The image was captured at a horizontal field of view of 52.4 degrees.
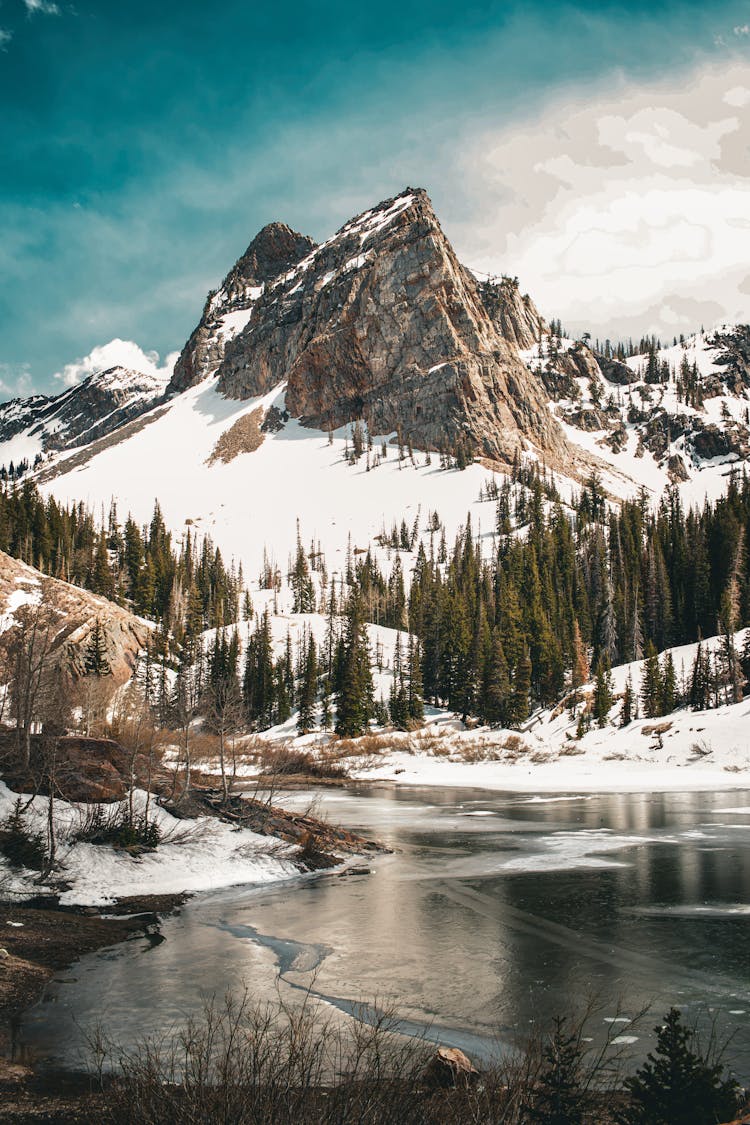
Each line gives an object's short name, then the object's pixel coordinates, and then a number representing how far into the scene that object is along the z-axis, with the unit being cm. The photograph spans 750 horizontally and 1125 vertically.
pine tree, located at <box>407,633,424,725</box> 8538
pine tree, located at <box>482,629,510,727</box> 8150
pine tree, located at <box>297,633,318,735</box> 8809
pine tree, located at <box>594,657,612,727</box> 6988
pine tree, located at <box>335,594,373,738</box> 8244
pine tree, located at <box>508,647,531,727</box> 8069
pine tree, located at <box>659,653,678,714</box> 6738
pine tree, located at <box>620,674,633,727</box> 6719
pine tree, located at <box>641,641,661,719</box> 6788
